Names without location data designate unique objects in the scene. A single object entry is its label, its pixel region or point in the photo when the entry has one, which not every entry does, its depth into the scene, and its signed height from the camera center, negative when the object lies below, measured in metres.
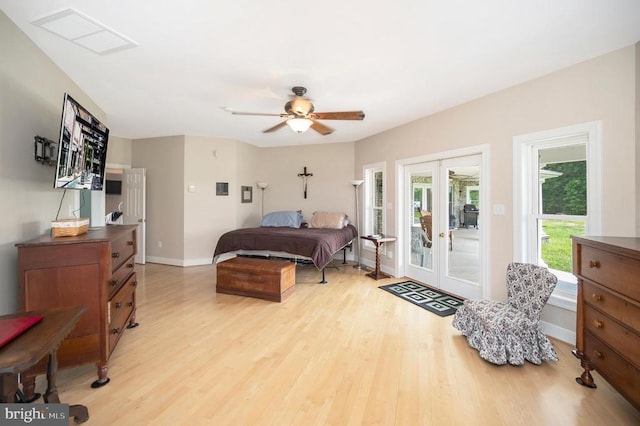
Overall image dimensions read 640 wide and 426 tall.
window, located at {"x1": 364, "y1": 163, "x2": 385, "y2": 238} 5.16 +0.29
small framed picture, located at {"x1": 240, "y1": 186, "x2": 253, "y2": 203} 5.93 +0.47
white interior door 5.41 +0.28
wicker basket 1.97 -0.09
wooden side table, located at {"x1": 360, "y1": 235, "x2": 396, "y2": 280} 4.51 -0.59
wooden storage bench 3.58 -0.88
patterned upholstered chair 2.22 -0.95
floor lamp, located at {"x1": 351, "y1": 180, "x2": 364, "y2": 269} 5.59 -0.35
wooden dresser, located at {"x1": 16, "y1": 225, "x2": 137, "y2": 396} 1.70 -0.48
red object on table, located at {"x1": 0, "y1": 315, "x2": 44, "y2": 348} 1.09 -0.49
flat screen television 1.94 +0.55
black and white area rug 3.31 -1.14
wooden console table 0.98 -0.52
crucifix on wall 6.07 +0.85
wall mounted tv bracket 2.10 +0.53
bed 4.06 -0.45
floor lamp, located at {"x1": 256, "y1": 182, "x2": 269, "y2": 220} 6.13 +0.67
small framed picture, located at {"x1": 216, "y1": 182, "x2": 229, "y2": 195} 5.54 +0.55
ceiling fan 2.89 +1.11
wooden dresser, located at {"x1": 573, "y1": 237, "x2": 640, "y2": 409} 1.45 -0.59
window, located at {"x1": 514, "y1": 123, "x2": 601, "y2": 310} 2.41 +0.17
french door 3.54 -0.15
